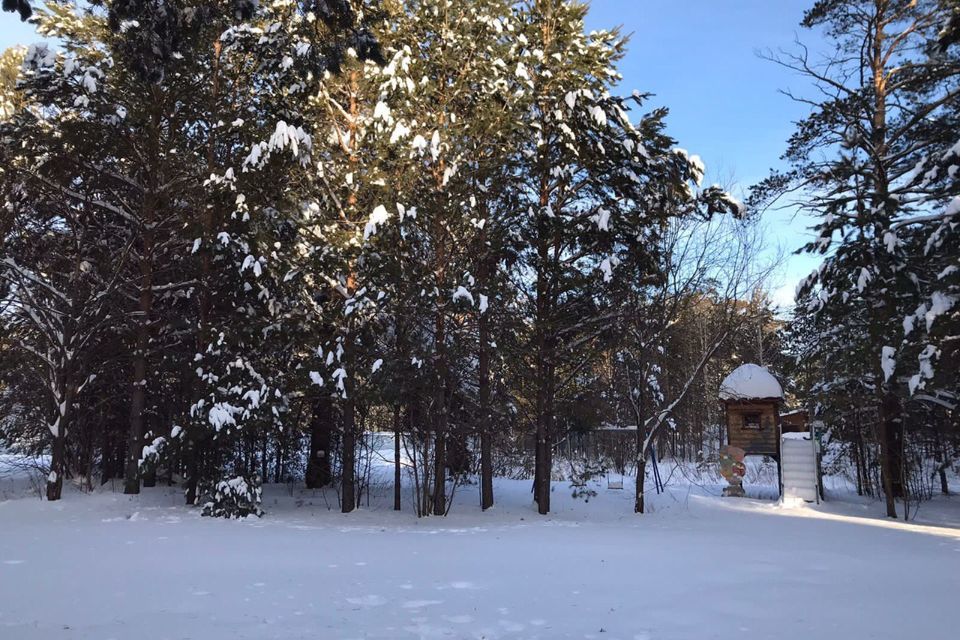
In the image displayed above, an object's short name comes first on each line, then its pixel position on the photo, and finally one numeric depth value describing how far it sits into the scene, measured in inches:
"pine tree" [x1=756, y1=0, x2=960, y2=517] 464.4
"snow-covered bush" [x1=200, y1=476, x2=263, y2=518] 430.9
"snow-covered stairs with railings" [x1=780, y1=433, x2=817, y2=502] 558.9
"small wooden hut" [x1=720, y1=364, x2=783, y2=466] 629.9
